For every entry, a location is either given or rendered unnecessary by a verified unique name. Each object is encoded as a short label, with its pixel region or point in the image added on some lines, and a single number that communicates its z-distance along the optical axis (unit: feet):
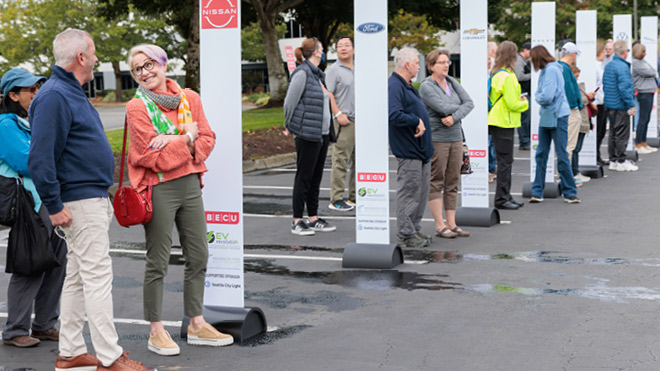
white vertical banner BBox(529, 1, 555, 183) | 42.45
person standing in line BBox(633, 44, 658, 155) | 56.85
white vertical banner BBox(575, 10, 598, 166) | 49.44
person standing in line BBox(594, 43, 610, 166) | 52.06
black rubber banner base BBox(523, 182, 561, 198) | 41.81
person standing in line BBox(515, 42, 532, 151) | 57.06
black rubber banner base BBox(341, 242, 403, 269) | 27.20
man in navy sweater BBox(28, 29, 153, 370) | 16.39
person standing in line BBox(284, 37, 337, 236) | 33.32
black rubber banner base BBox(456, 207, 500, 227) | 34.73
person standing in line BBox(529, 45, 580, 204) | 39.42
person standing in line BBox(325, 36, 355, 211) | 38.93
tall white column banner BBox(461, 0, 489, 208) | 34.71
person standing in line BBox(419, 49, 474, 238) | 31.24
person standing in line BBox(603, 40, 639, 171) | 49.52
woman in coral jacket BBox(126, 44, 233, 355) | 18.10
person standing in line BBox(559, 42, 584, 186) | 41.01
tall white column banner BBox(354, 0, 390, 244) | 26.78
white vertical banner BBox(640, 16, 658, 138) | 65.00
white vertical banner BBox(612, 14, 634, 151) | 58.13
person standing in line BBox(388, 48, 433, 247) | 28.81
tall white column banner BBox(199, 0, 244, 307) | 19.61
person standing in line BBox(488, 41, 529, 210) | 37.65
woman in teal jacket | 19.30
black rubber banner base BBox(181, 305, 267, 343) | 19.85
